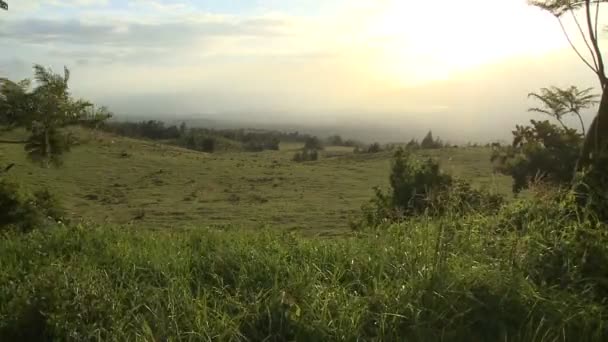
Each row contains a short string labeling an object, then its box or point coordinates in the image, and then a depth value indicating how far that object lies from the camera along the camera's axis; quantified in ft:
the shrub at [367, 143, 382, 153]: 140.32
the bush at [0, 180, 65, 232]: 35.65
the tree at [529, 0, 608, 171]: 27.01
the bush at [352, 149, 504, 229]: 45.93
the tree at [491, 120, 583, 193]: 57.27
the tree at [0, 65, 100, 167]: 34.83
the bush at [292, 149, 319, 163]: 144.00
